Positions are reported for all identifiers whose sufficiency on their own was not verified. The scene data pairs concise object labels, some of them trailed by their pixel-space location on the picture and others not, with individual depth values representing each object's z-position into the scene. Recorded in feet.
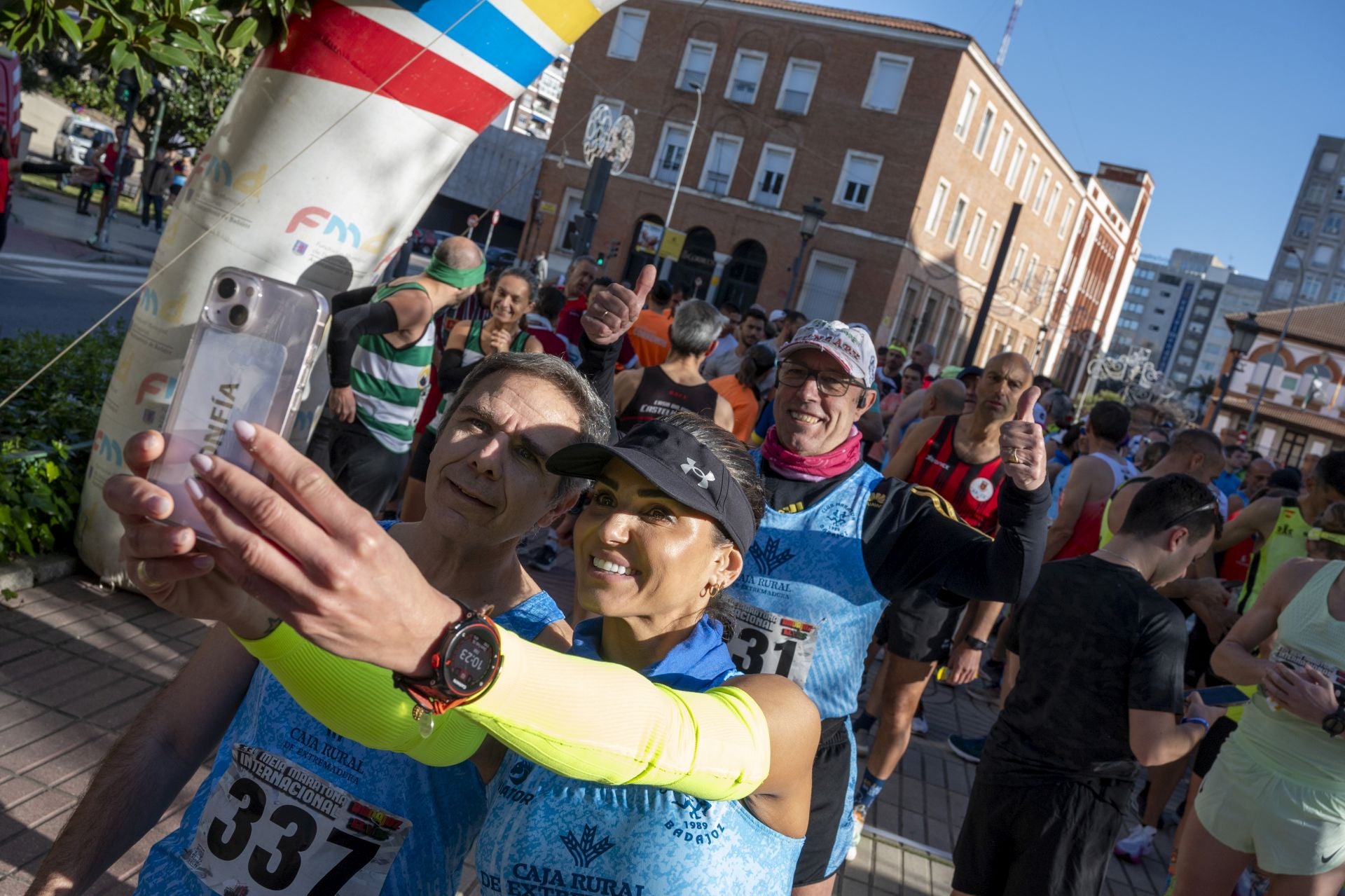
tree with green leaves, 10.18
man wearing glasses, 8.84
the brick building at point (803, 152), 116.37
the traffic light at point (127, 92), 48.96
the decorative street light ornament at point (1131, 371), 101.14
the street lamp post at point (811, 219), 66.59
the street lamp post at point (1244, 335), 63.67
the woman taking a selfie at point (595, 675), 3.07
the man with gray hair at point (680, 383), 18.57
